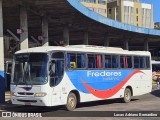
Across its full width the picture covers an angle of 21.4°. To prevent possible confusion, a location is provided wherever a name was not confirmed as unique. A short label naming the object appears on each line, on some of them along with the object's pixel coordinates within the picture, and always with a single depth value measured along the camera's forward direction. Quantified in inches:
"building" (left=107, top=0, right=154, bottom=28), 5679.1
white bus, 695.1
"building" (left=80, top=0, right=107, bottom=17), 4688.7
